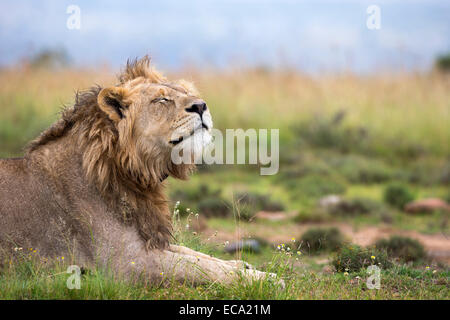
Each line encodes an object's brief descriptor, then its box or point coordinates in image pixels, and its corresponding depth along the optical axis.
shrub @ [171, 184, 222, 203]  12.62
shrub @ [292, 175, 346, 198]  13.48
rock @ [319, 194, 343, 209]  12.23
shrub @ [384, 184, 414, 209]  12.67
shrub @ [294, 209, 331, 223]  11.42
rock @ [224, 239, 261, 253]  8.20
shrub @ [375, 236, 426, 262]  7.89
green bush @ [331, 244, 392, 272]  6.26
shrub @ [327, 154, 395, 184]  14.84
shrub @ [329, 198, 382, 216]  11.91
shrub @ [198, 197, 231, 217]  11.35
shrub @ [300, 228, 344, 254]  8.41
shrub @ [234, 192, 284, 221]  11.67
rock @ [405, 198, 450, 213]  12.16
